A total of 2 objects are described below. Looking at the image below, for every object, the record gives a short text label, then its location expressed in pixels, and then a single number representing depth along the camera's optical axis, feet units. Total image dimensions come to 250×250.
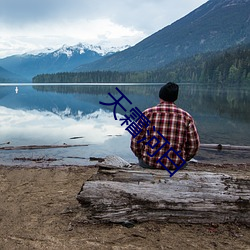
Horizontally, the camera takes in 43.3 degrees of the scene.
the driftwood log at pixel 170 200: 18.45
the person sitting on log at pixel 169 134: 18.92
